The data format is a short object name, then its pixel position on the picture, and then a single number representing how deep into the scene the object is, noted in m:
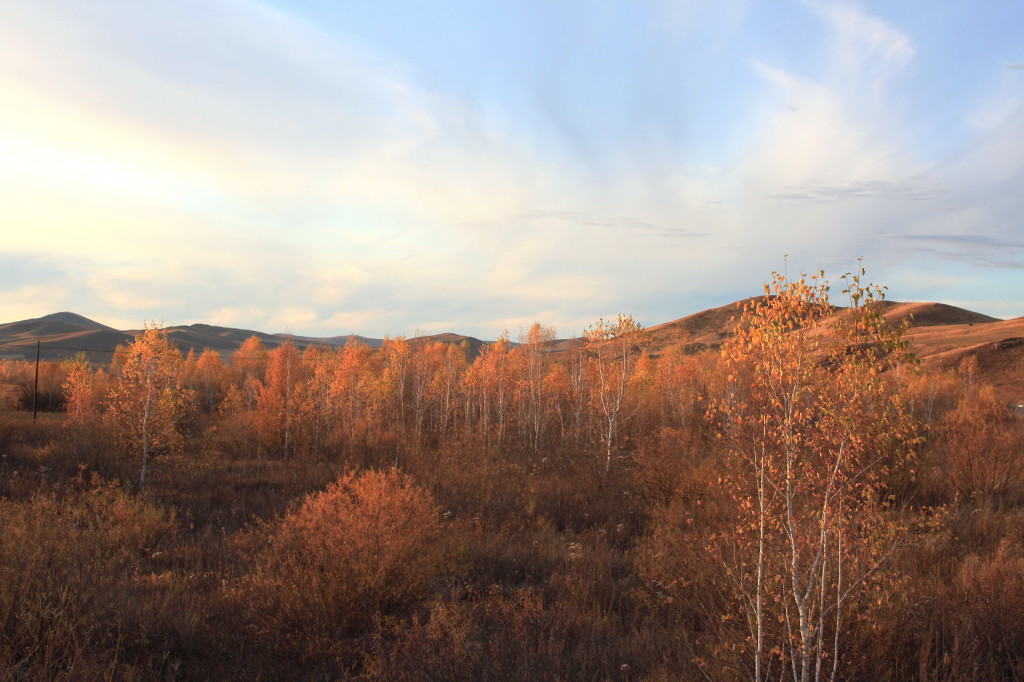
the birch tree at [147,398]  20.06
